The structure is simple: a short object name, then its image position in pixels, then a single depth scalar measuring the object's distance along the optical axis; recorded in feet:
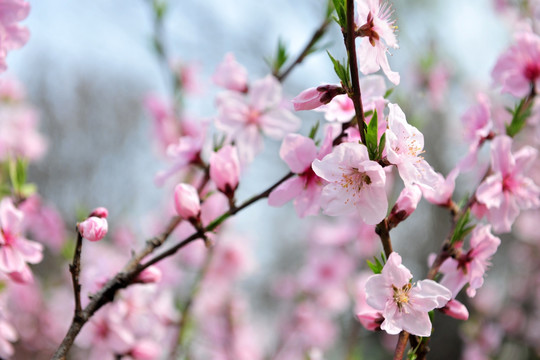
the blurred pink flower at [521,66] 2.88
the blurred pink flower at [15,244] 2.73
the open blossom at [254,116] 2.88
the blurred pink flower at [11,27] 2.72
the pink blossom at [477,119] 2.84
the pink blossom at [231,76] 2.98
